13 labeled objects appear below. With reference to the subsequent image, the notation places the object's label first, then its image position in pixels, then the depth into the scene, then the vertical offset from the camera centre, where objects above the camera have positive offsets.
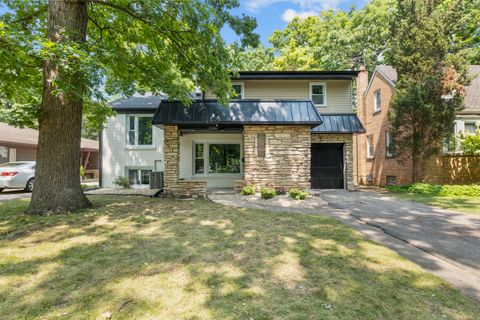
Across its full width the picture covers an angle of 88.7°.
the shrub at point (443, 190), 10.30 -1.18
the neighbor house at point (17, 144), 15.65 +1.36
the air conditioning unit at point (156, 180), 12.02 -0.77
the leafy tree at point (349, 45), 24.95 +12.66
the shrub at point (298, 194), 8.71 -1.09
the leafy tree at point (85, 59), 5.51 +2.95
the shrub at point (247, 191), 9.47 -1.05
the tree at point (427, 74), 11.40 +4.22
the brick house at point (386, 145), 12.80 +1.29
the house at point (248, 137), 9.83 +1.32
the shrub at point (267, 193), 8.75 -1.07
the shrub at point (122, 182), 12.78 -0.92
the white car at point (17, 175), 11.43 -0.49
